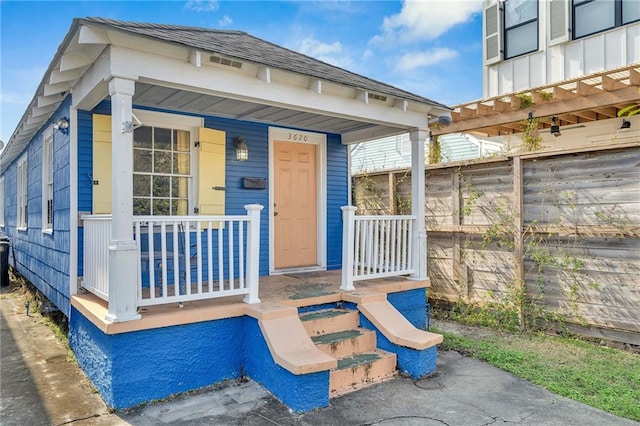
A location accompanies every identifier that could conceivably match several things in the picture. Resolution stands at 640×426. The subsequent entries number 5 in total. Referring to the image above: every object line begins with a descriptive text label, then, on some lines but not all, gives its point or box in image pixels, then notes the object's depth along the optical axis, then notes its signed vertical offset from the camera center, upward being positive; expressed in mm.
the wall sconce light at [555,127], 6719 +1349
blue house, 3281 +21
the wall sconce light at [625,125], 6355 +1308
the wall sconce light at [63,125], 4477 +964
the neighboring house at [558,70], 5852 +2500
